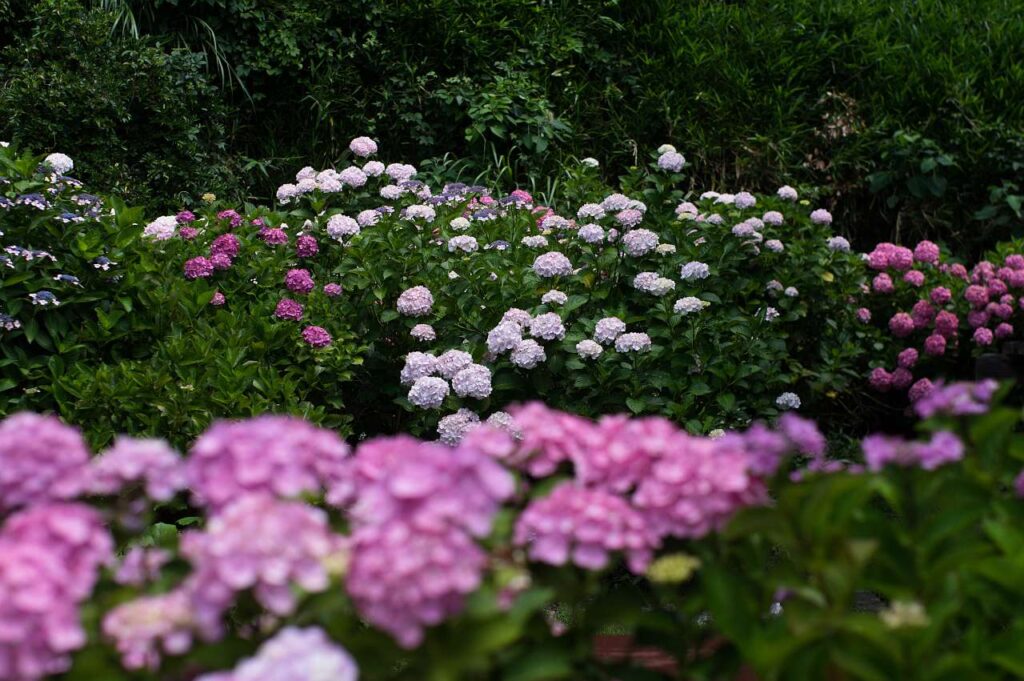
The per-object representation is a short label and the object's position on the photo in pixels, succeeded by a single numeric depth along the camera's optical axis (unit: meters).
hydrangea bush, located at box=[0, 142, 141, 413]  3.56
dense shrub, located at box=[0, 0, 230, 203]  6.17
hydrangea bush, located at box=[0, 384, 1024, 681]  0.96
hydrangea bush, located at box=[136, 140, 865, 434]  3.80
